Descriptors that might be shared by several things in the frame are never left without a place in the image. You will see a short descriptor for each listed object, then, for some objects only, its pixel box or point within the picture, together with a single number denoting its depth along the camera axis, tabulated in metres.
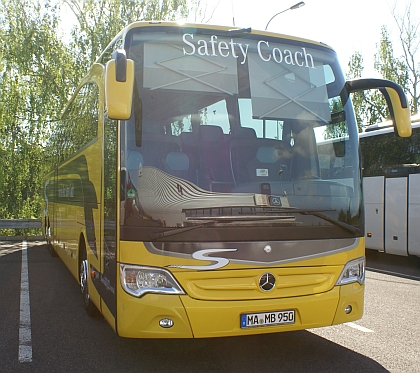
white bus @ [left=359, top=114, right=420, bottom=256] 12.48
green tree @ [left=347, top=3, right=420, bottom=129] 35.53
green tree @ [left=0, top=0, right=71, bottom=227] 24.30
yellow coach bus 4.58
